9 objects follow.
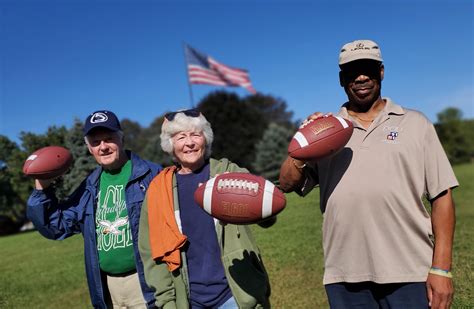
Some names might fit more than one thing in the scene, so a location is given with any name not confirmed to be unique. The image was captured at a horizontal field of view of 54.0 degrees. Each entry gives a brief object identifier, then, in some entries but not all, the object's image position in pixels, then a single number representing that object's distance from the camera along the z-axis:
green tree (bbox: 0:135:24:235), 24.44
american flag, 23.27
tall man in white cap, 2.57
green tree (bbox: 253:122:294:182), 37.59
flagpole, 25.65
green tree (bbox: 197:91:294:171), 40.88
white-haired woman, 3.01
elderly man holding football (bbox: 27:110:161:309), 3.57
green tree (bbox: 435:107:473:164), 49.22
